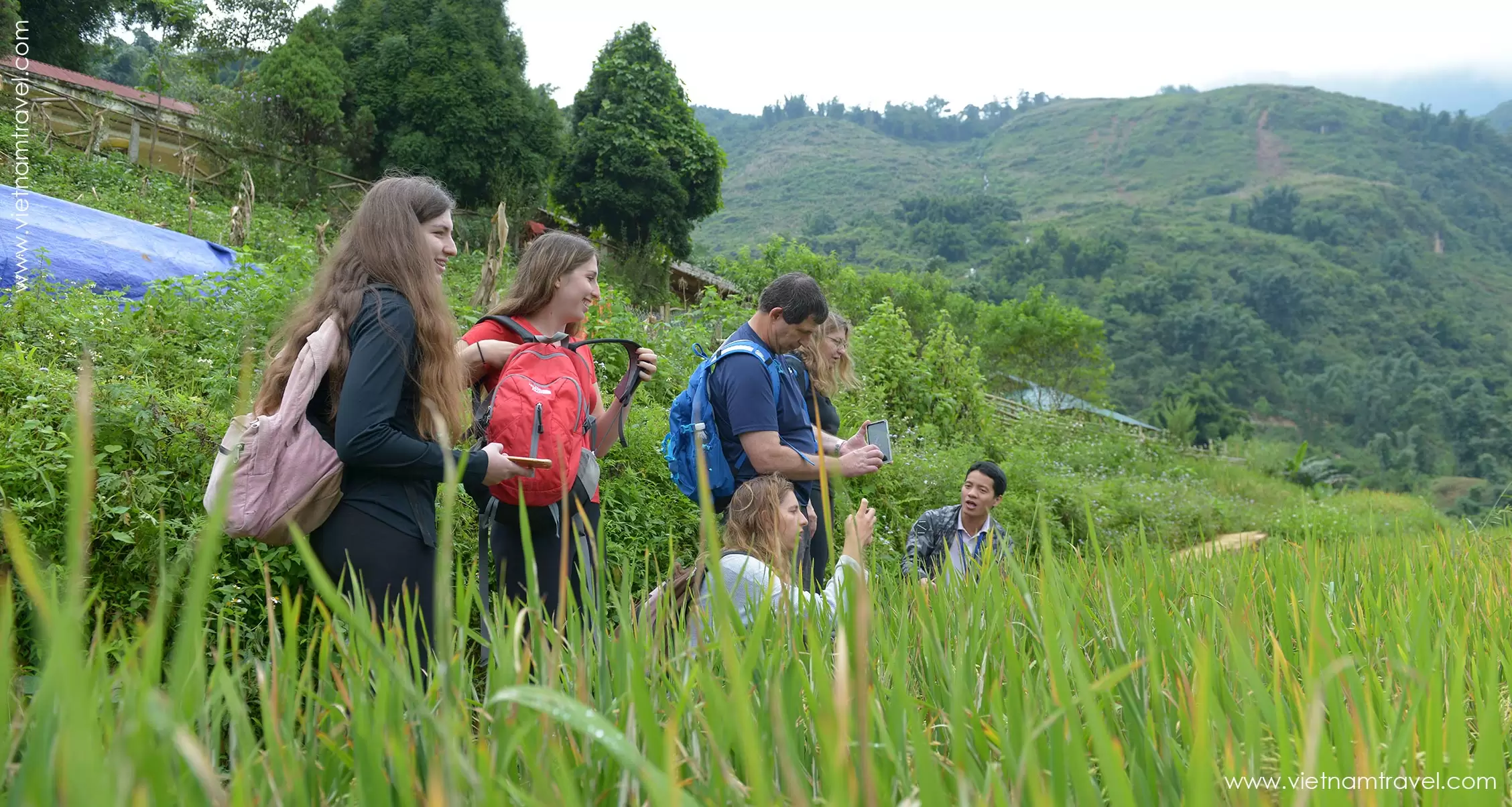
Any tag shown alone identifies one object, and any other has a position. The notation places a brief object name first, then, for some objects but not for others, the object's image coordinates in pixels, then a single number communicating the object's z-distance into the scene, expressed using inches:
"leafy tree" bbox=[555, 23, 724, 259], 1059.9
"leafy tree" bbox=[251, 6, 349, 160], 837.8
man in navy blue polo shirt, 132.0
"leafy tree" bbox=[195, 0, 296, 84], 1412.4
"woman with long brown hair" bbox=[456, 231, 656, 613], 115.4
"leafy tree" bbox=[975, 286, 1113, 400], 1487.5
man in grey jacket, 203.0
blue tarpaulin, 241.3
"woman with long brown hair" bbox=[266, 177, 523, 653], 86.6
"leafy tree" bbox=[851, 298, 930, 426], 430.9
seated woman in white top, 122.0
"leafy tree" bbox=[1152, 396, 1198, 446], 1131.9
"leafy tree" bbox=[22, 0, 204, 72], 964.0
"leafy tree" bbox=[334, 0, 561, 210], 920.3
